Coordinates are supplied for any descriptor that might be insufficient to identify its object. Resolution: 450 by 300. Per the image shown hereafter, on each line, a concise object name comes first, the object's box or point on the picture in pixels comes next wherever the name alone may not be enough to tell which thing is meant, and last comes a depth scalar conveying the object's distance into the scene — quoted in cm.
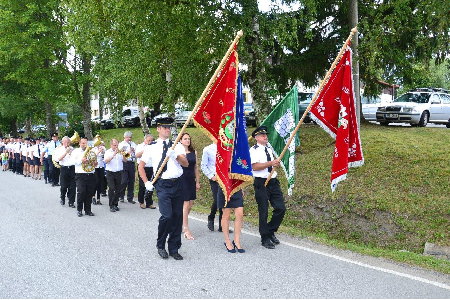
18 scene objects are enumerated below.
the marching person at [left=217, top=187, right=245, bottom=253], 692
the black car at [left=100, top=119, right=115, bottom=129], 3950
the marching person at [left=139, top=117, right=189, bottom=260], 652
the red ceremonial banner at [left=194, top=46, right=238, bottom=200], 655
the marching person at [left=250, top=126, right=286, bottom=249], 707
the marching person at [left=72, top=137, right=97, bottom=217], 1027
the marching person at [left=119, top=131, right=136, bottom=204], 1162
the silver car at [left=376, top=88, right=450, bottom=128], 1888
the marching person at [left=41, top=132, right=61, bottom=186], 1677
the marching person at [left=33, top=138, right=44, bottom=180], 1943
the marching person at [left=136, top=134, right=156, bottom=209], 1084
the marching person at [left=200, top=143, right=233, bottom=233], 838
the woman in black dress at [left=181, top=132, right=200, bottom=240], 824
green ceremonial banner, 740
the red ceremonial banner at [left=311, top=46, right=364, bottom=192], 660
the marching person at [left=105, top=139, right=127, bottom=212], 1098
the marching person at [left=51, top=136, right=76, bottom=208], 1201
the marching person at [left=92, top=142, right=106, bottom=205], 1215
